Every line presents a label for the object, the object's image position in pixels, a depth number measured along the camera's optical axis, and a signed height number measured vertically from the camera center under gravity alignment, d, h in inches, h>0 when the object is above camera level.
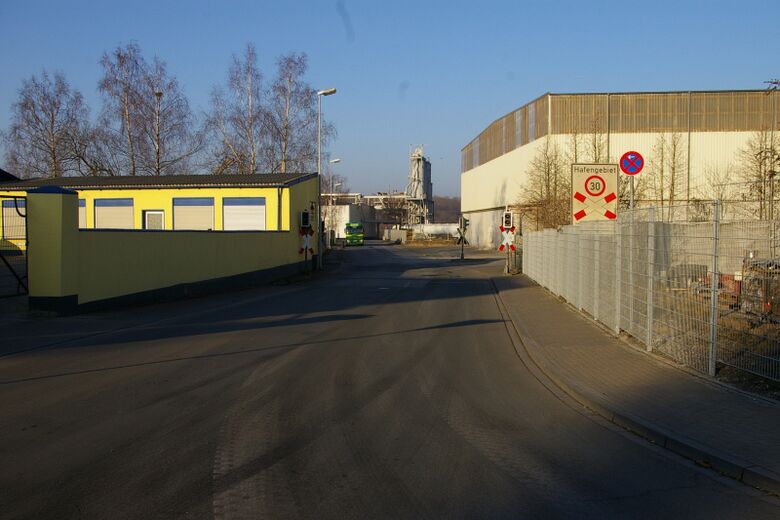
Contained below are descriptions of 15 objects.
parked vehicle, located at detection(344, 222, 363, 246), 3501.5 +18.0
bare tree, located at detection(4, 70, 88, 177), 1957.4 +288.5
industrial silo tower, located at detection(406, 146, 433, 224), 4381.6 +301.6
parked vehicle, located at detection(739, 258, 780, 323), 294.6 -22.1
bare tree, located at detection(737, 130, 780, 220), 569.0 +42.2
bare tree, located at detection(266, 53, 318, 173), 1918.1 +297.3
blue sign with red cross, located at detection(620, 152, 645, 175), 574.9 +61.8
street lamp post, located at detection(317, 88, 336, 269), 1475.8 +132.5
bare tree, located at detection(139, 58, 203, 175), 1884.8 +291.8
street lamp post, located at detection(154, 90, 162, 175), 1873.8 +269.6
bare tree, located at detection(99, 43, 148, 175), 1870.1 +370.3
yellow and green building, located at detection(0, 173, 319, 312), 604.7 +0.6
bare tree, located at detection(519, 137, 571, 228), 1451.8 +122.2
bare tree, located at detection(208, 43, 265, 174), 1910.7 +266.3
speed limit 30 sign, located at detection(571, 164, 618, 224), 706.2 +47.6
